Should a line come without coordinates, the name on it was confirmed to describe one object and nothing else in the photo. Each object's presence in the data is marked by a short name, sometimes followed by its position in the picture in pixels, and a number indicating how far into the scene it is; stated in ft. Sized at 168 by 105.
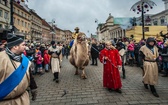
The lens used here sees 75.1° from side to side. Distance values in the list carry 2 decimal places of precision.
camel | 17.42
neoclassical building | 199.34
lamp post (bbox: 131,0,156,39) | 25.72
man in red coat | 12.37
